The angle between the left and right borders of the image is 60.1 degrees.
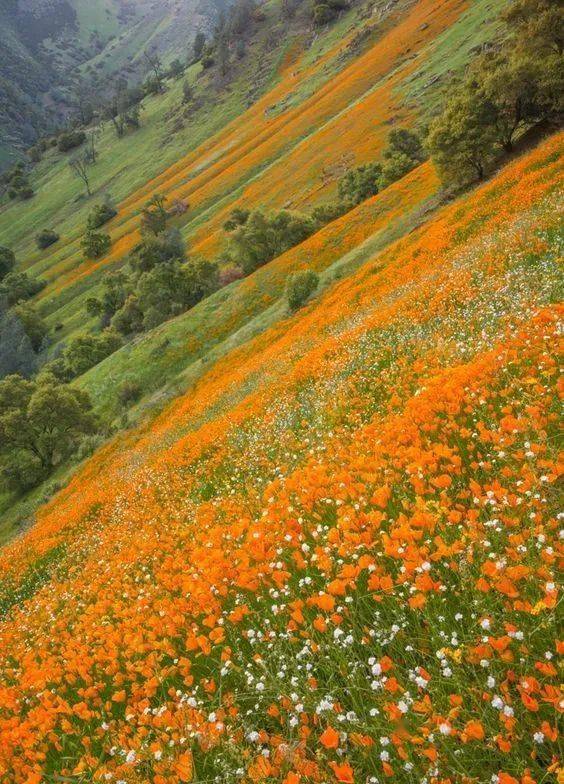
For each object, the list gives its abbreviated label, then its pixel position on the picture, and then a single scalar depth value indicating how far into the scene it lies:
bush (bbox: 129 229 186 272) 89.75
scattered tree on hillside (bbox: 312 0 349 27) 153.75
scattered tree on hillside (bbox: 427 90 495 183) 33.66
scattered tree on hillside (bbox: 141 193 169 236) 107.06
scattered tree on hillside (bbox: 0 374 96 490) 52.00
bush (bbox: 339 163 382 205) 59.38
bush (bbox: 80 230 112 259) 120.75
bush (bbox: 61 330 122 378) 74.19
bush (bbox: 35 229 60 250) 147.75
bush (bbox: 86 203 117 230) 136.25
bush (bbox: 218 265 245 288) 66.21
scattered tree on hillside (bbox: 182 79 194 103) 177.12
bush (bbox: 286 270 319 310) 39.09
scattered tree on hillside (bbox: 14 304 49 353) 102.49
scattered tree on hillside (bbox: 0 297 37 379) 94.12
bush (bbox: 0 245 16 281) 142.12
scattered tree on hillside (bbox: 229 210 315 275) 59.56
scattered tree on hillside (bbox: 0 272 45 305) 123.69
